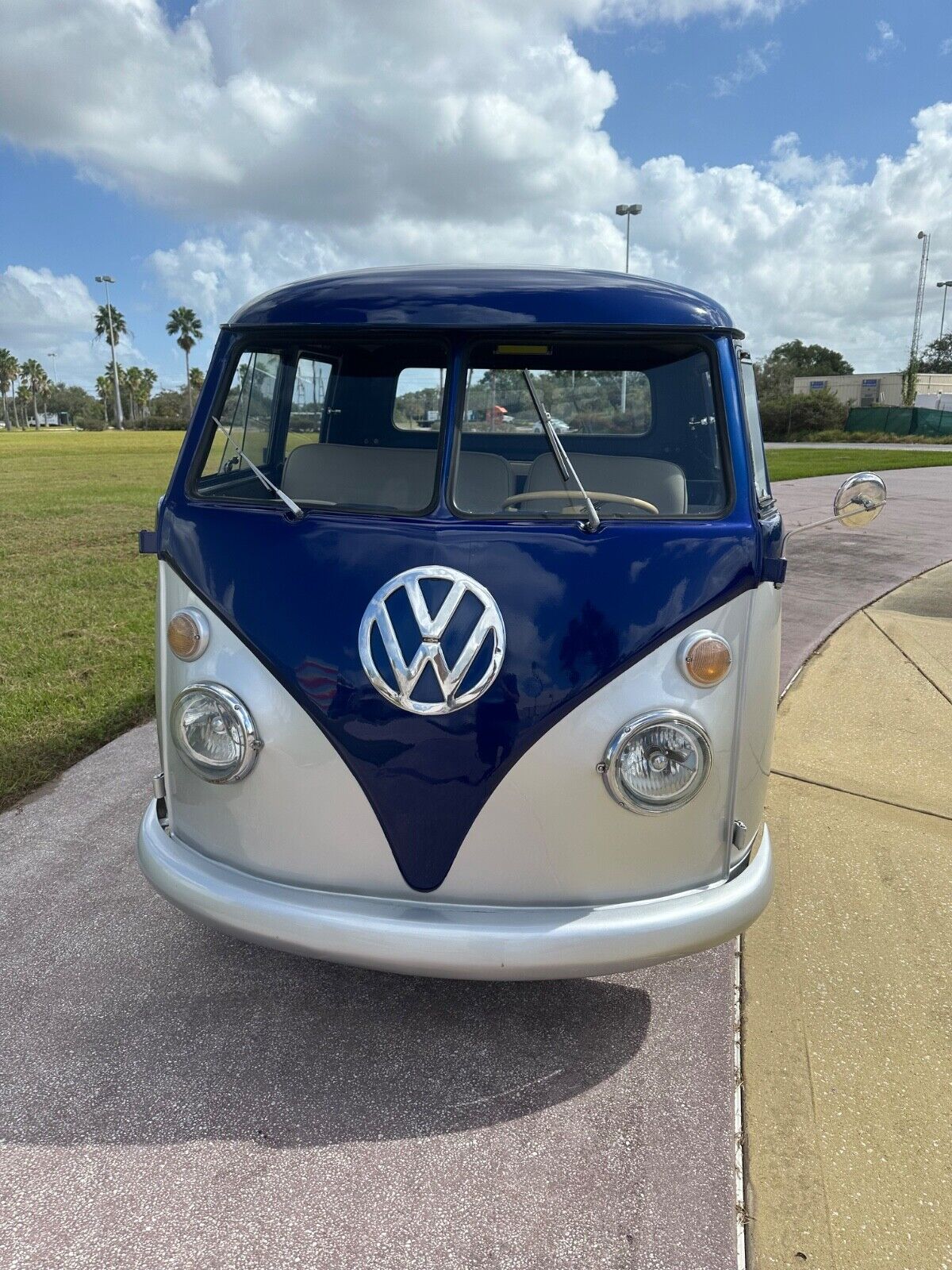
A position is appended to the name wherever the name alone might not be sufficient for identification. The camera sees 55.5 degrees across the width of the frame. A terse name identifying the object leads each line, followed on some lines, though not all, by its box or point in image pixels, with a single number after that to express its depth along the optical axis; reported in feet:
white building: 178.50
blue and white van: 7.25
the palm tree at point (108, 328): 295.89
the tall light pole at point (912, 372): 159.22
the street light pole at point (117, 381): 280.51
